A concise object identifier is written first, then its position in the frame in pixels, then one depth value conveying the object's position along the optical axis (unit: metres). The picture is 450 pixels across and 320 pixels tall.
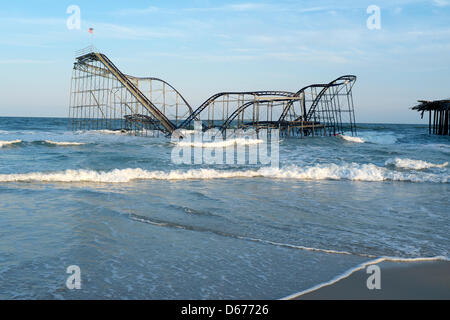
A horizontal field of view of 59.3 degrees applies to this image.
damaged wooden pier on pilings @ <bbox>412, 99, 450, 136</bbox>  35.28
